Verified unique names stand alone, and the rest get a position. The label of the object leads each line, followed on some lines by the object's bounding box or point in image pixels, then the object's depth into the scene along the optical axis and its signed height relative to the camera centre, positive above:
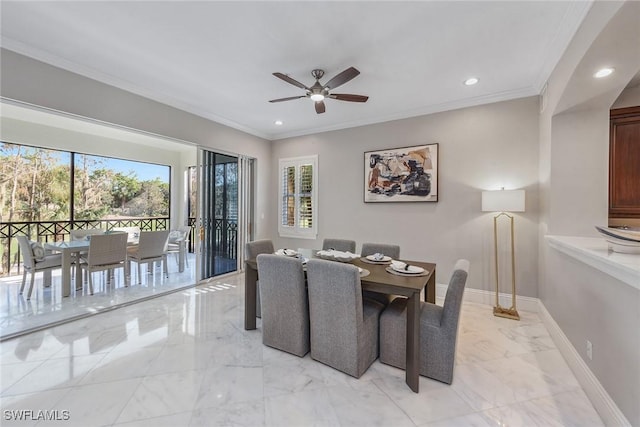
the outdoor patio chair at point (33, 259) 3.67 -0.63
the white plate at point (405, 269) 2.32 -0.49
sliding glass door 4.56 -0.01
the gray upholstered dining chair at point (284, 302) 2.32 -0.80
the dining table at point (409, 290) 1.95 -0.58
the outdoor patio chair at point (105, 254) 3.87 -0.59
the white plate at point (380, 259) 2.77 -0.48
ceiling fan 2.49 +1.28
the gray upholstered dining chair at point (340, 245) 3.53 -0.42
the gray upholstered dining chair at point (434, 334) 2.00 -0.96
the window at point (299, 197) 5.15 +0.32
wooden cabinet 2.96 +0.54
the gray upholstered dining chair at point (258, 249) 3.09 -0.45
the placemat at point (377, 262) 2.73 -0.50
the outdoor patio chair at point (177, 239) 5.40 -0.52
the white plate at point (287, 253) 2.93 -0.44
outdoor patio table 3.77 -0.58
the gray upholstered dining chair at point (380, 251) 2.77 -0.47
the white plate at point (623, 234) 1.57 -0.14
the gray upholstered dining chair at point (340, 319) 2.03 -0.85
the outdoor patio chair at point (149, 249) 4.47 -0.60
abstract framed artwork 4.02 +0.61
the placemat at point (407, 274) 2.28 -0.52
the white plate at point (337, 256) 2.90 -0.47
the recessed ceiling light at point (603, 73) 2.04 +1.08
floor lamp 3.15 +0.06
